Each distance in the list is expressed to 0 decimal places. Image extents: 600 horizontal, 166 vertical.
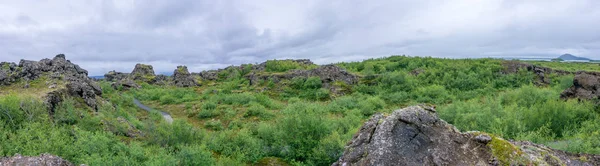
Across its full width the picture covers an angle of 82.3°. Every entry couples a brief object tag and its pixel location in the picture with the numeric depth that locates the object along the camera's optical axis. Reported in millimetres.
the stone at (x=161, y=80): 81150
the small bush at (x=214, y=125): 34381
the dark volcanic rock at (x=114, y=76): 98000
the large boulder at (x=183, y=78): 75188
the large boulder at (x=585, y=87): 22250
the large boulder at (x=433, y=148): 7078
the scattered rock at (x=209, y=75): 82375
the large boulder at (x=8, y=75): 32506
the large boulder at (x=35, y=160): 7762
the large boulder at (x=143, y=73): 85888
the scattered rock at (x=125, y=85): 71438
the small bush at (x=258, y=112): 38303
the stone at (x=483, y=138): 7430
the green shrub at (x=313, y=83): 55000
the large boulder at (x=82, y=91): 29336
